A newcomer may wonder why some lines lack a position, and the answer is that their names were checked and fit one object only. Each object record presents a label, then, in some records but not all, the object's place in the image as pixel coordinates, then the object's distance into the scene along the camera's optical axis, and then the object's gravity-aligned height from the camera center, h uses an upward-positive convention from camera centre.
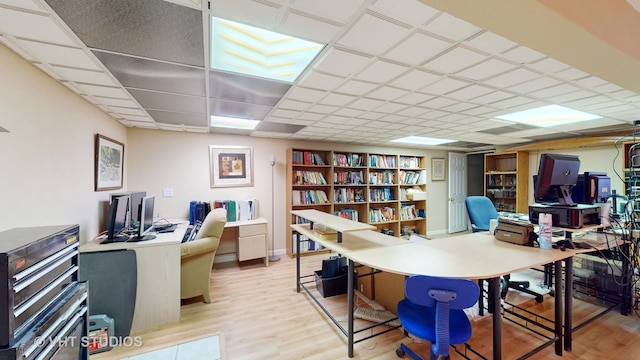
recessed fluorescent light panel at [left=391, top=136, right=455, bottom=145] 4.90 +0.77
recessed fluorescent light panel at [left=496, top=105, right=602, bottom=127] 2.97 +0.81
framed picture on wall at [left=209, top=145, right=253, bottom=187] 4.14 +0.21
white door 6.32 -0.39
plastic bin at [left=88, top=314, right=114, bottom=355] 2.00 -1.31
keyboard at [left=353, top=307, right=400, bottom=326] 2.36 -1.38
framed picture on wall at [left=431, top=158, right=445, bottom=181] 6.34 +0.20
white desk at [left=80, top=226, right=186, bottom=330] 2.29 -1.00
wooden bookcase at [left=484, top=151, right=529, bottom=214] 5.27 -0.09
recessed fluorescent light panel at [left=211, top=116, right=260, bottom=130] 3.30 +0.79
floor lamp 4.55 -0.61
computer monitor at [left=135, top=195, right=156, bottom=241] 2.47 -0.47
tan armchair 2.63 -0.92
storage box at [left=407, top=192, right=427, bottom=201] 5.66 -0.46
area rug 1.95 -1.45
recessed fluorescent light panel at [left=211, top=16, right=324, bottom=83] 1.42 +0.84
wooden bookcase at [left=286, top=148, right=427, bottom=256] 4.62 -0.24
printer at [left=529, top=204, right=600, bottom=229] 2.04 -0.34
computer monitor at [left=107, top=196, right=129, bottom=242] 2.42 -0.43
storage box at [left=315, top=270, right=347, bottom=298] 2.90 -1.32
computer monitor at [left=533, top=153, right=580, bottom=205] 2.12 -0.02
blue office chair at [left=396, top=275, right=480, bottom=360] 1.37 -0.74
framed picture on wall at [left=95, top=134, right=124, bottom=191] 2.65 +0.17
